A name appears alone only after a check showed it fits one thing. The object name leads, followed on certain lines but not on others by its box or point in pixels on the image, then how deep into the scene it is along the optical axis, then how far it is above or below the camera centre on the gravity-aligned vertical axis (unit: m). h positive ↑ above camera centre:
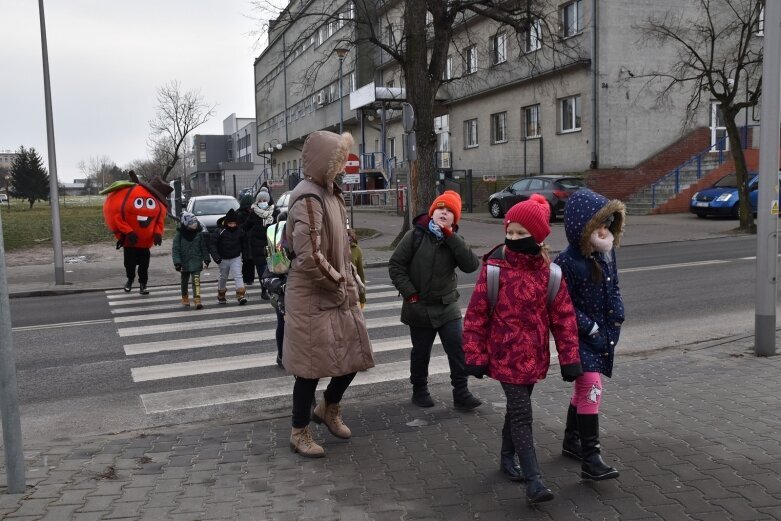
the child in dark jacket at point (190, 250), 11.31 -0.77
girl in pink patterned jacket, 3.98 -0.71
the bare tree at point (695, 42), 27.28 +5.48
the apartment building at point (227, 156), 84.69 +6.01
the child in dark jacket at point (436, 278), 5.52 -0.64
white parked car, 21.33 -0.19
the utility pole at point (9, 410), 4.12 -1.14
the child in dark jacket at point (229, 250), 11.55 -0.79
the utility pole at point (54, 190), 15.20 +0.28
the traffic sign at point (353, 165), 22.05 +0.88
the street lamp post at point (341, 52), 23.76 +4.72
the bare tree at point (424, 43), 18.47 +3.76
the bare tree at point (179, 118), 59.56 +6.55
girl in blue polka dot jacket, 4.16 -0.62
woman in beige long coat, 4.53 -0.61
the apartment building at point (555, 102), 27.78 +3.69
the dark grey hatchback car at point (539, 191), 23.88 -0.05
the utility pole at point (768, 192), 6.89 -0.09
